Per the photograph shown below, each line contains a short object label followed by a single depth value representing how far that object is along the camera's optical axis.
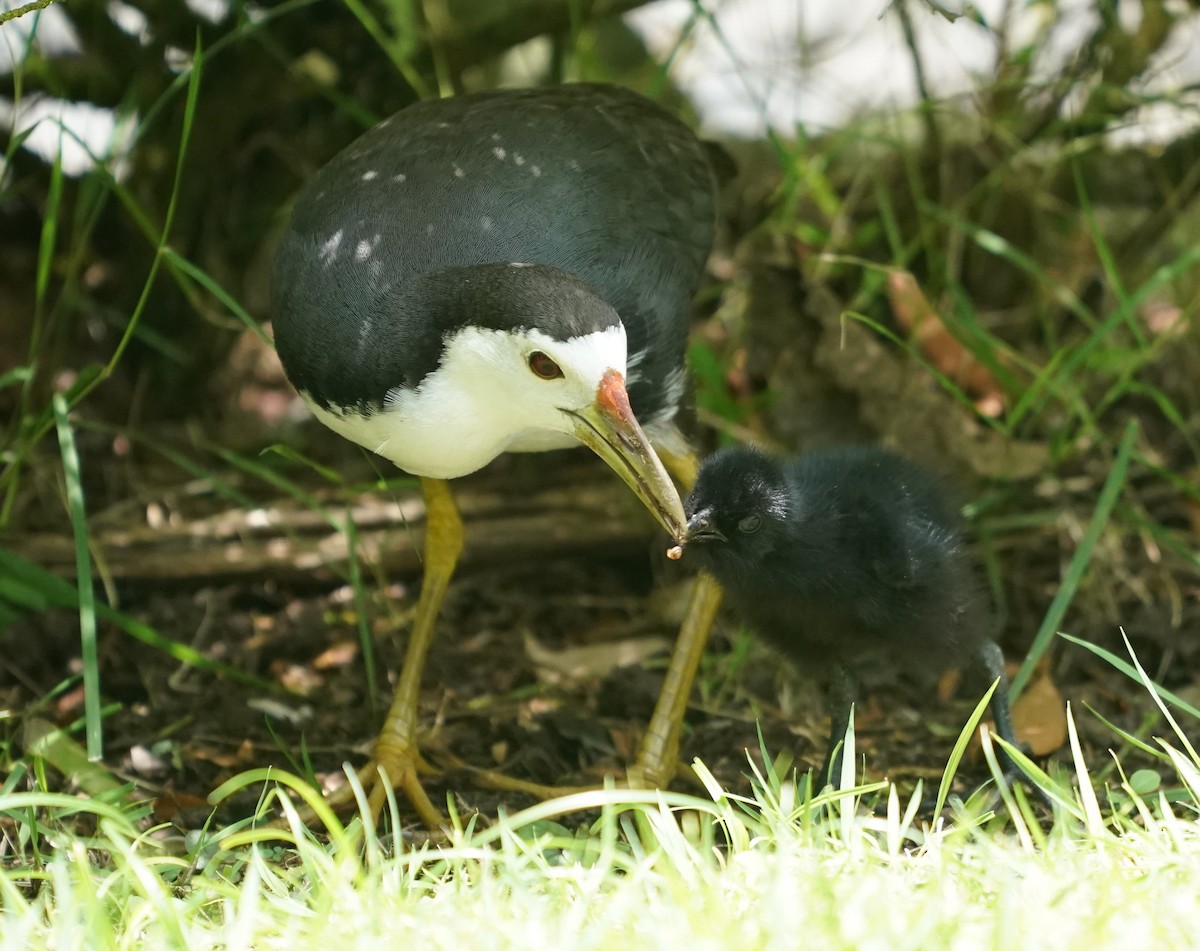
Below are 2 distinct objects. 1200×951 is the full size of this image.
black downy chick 5.97
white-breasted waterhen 5.84
